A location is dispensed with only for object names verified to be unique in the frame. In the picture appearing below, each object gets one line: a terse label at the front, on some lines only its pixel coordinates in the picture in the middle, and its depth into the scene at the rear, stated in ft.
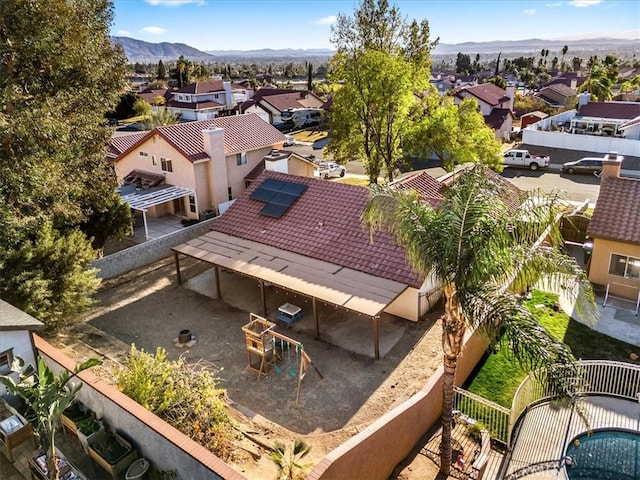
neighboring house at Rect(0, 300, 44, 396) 40.78
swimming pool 43.91
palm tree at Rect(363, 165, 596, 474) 32.68
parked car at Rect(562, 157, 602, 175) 135.64
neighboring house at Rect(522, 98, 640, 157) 144.97
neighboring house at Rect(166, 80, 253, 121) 252.62
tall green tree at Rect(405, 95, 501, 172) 107.55
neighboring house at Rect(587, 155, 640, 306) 67.05
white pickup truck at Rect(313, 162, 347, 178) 140.67
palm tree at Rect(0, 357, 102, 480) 29.73
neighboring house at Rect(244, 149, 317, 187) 104.65
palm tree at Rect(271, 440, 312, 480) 34.81
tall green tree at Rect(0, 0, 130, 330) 57.57
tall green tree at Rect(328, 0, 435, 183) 101.55
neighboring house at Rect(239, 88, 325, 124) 229.66
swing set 52.75
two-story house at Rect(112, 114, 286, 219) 99.64
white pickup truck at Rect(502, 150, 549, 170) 143.84
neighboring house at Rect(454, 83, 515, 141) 178.91
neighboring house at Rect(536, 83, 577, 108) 239.71
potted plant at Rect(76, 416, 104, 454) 37.45
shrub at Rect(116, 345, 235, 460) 38.42
